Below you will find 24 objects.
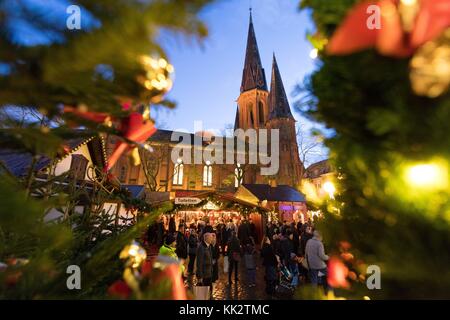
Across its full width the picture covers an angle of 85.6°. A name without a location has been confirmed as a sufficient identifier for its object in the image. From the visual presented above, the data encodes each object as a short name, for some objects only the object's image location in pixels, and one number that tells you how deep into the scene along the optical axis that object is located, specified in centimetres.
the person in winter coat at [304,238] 971
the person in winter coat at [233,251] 943
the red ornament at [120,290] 105
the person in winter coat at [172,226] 1326
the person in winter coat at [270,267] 806
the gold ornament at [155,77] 90
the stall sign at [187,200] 1287
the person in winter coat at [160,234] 1272
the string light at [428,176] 89
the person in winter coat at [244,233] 1198
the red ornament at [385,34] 85
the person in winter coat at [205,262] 720
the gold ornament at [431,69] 84
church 4220
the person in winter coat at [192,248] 1012
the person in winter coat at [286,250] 862
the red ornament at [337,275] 145
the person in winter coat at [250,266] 944
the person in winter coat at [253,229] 1566
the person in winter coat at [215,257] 821
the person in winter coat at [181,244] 1041
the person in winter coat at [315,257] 631
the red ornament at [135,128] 121
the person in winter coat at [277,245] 901
